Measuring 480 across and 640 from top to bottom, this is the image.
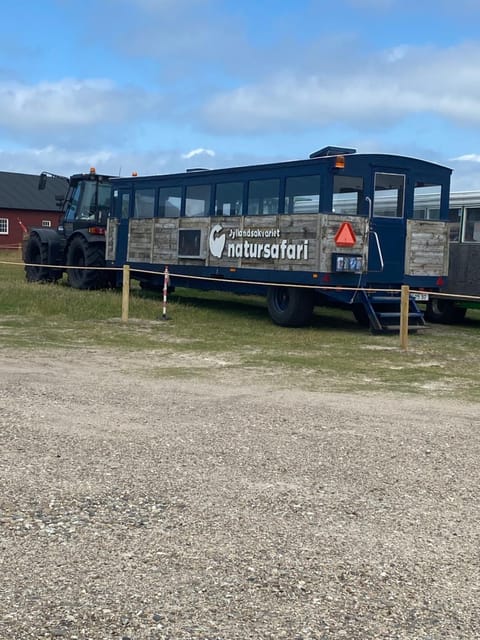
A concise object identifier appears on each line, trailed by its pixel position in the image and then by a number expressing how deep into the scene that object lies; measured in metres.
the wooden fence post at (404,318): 13.09
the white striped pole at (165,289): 16.34
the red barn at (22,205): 59.50
